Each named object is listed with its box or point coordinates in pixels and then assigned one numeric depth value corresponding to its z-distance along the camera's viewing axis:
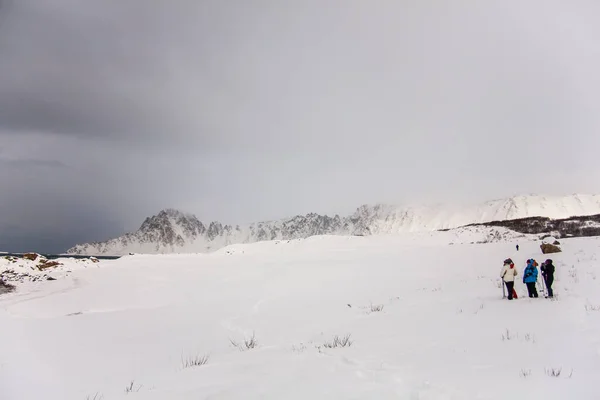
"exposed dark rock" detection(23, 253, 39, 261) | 37.19
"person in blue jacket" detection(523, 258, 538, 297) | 14.00
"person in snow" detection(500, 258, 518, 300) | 14.09
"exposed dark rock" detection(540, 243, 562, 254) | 33.53
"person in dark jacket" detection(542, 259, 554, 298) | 13.85
